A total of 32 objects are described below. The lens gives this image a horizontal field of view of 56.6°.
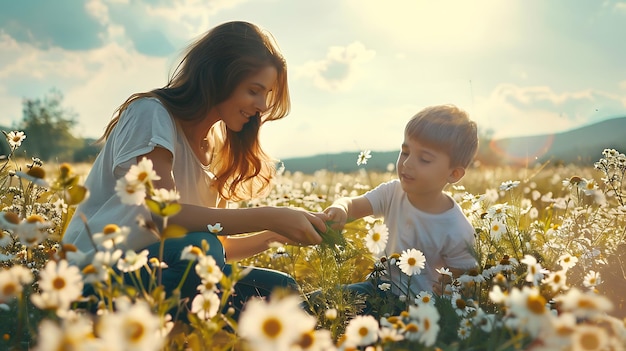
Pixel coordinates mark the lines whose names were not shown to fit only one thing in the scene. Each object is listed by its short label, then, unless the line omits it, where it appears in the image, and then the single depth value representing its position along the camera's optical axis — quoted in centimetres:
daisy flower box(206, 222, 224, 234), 249
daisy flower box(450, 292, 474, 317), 221
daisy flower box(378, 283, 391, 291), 275
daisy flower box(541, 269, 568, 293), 153
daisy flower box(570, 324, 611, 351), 104
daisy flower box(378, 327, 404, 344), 143
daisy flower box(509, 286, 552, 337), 111
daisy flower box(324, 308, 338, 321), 171
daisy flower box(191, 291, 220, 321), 158
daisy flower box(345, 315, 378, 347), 152
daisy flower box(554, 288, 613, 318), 108
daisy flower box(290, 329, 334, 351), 116
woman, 259
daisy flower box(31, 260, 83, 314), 129
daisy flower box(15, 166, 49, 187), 151
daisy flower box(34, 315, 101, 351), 91
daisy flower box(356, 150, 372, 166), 384
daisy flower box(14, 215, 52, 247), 154
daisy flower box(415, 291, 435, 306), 231
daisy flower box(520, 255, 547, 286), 156
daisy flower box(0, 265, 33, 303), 125
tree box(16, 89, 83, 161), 4722
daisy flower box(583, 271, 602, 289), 206
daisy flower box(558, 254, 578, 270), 204
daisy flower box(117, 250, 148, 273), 154
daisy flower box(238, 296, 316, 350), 99
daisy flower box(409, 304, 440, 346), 142
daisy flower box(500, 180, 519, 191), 318
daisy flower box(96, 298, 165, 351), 95
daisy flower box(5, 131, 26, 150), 338
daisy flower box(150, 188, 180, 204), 143
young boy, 313
